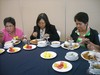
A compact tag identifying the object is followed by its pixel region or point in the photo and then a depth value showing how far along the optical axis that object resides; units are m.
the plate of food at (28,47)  1.95
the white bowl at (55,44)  1.93
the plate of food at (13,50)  1.89
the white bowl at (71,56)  1.54
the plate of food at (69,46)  1.86
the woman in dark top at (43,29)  2.48
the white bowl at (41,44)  1.97
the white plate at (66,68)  1.38
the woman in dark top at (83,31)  1.99
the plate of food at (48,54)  1.66
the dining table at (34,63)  1.38
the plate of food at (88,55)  1.57
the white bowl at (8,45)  2.01
